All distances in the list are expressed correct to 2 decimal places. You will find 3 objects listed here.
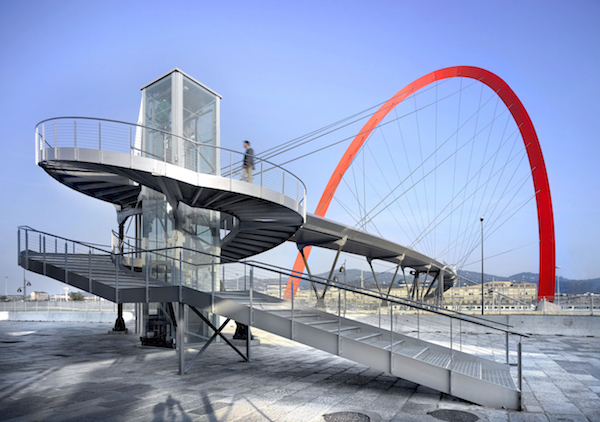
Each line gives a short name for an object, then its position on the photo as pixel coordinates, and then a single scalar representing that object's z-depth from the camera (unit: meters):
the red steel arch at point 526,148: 33.66
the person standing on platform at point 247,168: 13.67
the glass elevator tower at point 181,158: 14.45
